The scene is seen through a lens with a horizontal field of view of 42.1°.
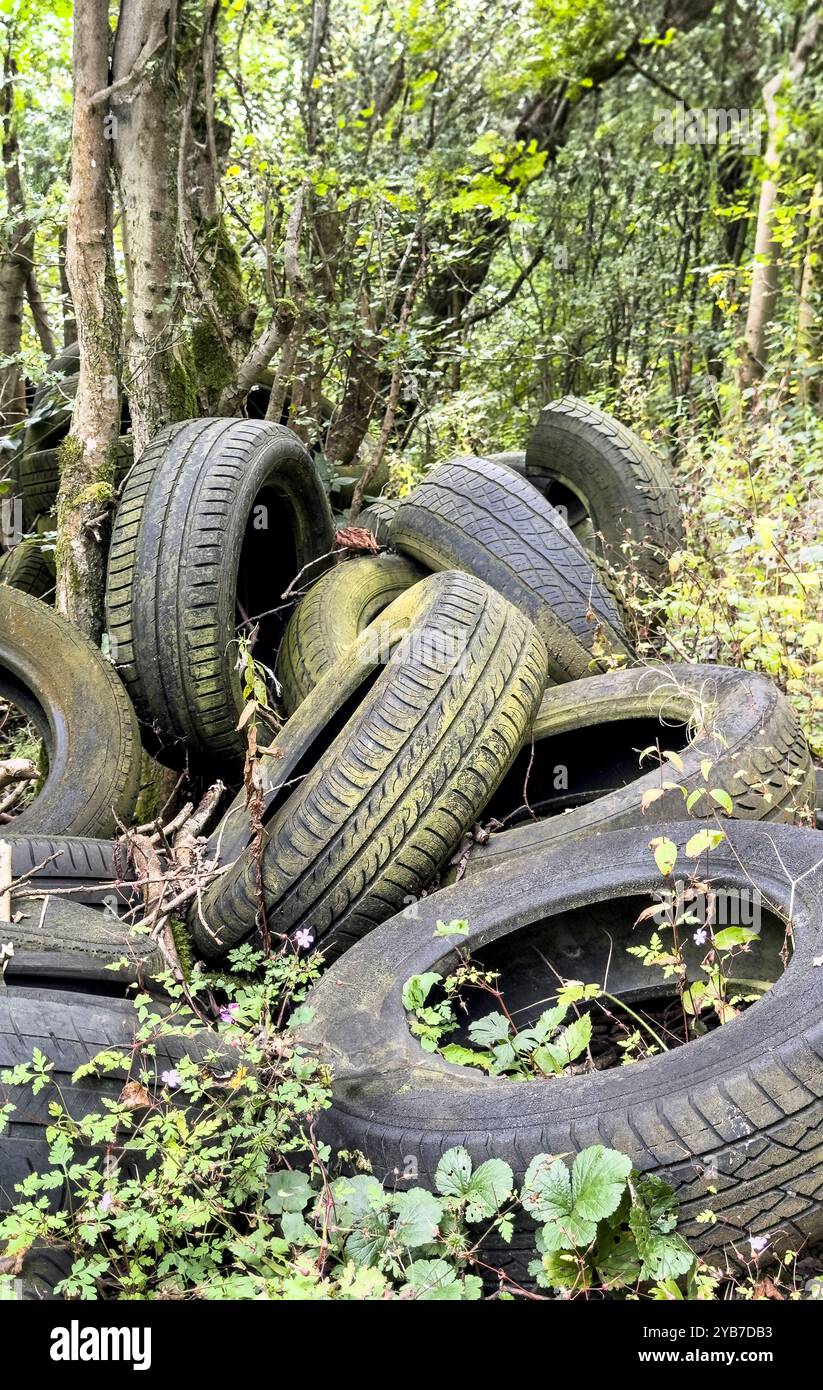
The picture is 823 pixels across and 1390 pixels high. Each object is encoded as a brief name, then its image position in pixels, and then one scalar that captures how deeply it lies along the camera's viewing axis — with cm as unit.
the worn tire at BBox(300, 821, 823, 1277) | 191
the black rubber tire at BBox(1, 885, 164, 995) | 257
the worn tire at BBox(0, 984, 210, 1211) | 197
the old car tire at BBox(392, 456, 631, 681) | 450
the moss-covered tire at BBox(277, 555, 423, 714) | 451
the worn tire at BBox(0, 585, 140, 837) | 384
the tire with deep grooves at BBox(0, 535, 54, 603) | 559
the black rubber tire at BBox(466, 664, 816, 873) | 323
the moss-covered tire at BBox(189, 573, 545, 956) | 315
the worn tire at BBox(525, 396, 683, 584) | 579
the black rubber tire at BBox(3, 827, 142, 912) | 328
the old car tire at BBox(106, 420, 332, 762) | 413
